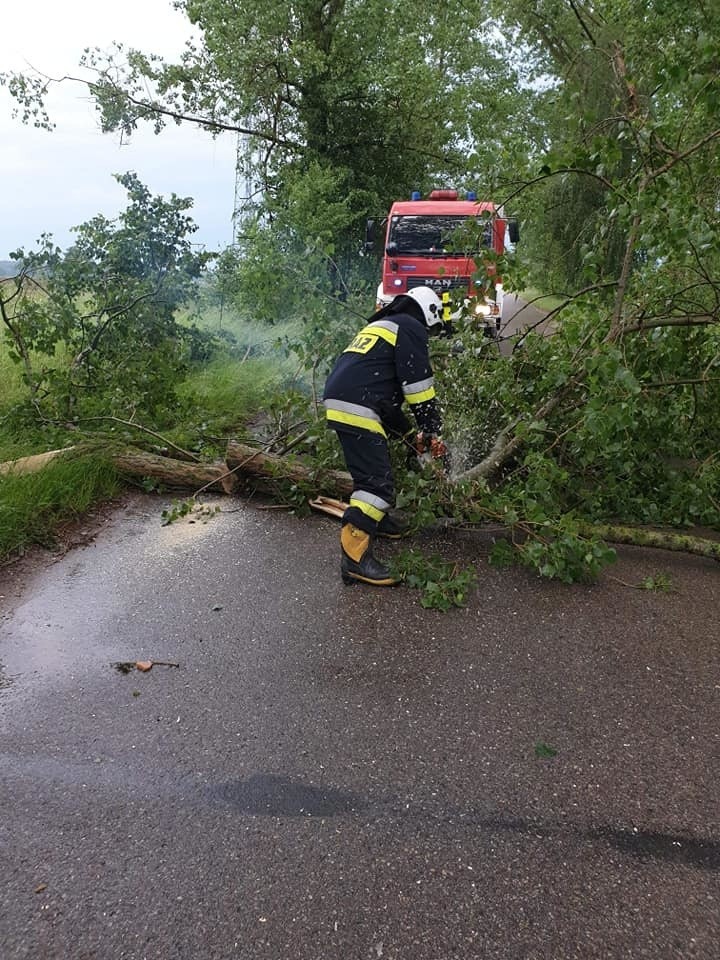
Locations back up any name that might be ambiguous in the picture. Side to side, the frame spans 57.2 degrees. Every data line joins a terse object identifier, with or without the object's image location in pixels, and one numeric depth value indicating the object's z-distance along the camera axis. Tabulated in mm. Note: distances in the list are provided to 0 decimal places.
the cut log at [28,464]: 4363
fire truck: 9141
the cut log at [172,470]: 4828
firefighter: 3525
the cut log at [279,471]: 4609
